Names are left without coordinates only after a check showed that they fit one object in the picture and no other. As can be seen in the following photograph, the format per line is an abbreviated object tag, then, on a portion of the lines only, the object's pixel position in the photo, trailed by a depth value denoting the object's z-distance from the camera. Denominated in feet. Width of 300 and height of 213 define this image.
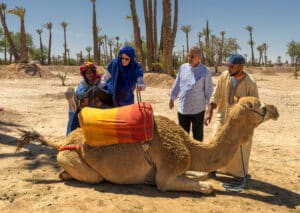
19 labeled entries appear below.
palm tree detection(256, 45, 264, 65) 243.09
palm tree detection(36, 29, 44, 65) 181.57
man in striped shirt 16.07
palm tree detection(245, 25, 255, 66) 211.20
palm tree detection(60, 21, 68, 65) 166.91
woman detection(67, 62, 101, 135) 15.96
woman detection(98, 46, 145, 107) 14.47
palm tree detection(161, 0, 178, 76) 58.70
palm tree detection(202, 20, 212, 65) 135.23
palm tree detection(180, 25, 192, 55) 170.09
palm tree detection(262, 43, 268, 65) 244.55
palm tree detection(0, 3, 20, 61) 90.79
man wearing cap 14.37
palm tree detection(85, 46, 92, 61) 216.95
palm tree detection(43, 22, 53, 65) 163.63
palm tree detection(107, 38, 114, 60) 205.79
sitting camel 12.53
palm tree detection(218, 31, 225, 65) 160.76
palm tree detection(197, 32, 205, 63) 183.69
